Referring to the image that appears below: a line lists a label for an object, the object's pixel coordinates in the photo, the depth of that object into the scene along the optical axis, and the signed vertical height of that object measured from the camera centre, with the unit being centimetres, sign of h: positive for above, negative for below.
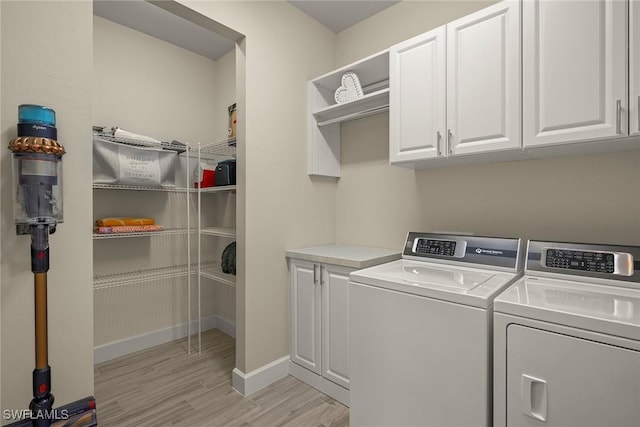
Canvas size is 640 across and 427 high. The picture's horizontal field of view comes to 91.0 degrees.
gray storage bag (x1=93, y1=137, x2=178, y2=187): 217 +33
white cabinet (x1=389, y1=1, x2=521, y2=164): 149 +63
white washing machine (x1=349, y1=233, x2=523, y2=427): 120 -54
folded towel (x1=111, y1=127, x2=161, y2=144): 227 +55
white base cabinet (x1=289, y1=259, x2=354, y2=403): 195 -73
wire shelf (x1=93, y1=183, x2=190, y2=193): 219 +17
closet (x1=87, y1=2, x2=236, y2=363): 248 +10
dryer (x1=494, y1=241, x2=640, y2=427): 95 -47
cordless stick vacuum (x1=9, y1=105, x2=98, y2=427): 110 +3
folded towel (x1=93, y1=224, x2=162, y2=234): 222 -14
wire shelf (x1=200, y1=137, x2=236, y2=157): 243 +54
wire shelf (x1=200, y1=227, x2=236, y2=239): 237 -18
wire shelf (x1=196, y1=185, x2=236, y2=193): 235 +17
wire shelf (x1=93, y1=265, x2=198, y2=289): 237 -54
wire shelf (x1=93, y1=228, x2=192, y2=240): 221 -18
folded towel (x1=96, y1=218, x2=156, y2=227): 227 -9
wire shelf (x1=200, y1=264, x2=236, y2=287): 258 -57
